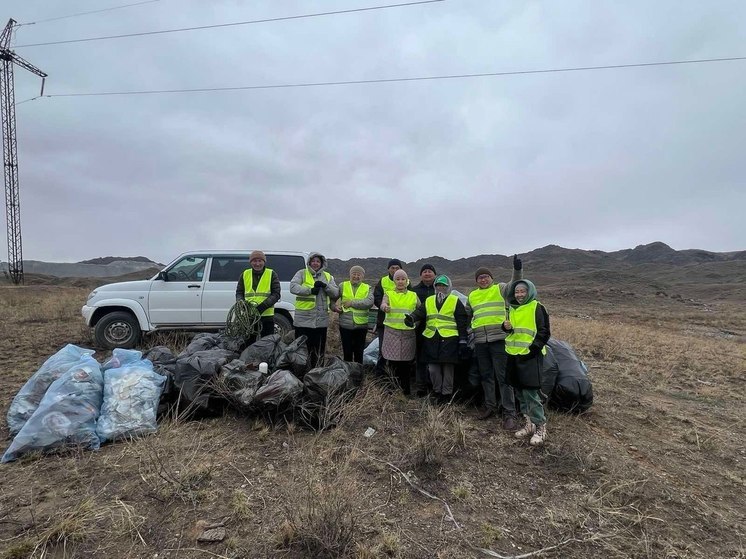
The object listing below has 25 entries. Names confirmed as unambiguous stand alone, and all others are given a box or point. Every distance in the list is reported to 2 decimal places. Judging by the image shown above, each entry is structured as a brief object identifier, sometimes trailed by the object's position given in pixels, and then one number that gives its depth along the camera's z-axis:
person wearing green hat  4.59
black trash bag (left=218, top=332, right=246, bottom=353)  5.25
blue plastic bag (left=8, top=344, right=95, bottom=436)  3.75
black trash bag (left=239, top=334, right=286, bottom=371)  4.70
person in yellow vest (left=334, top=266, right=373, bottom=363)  5.20
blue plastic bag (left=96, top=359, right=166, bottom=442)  3.67
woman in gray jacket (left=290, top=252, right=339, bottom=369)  5.28
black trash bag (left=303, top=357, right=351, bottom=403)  4.09
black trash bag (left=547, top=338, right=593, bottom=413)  4.66
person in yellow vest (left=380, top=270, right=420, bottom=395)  4.80
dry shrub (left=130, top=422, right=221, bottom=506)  2.86
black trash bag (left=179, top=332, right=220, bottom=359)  4.92
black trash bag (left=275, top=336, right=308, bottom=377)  4.58
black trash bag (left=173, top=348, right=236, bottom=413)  4.11
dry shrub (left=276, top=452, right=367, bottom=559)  2.31
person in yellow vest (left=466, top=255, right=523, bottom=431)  4.36
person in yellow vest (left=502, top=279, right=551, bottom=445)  3.92
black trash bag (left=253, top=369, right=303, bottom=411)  3.97
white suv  6.96
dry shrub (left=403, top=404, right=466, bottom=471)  3.36
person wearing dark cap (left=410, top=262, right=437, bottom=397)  4.90
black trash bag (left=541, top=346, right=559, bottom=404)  4.65
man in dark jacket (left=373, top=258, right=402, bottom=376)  5.21
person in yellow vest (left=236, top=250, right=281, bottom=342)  5.50
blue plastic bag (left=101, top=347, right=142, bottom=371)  4.29
